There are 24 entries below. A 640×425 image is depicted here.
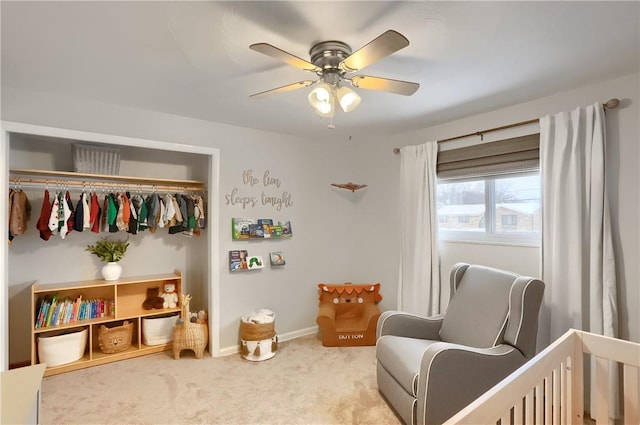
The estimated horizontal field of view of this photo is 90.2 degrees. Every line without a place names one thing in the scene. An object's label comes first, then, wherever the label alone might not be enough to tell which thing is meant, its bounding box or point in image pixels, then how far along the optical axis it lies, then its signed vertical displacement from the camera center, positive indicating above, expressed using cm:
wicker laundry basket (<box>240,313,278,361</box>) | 301 -118
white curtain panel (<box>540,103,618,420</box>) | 210 -8
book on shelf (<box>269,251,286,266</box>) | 344 -45
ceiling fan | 159 +72
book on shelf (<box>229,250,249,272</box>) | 319 -44
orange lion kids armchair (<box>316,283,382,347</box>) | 330 -105
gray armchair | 179 -84
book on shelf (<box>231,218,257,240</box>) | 321 -11
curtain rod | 208 +73
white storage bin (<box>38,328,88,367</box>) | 267 -112
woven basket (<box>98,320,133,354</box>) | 293 -113
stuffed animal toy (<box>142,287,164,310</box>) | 322 -86
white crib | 114 -70
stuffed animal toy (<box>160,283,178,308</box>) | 323 -82
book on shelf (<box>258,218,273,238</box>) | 337 -10
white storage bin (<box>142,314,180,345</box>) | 312 -112
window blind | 251 +50
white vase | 298 -51
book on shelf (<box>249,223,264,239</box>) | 330 -15
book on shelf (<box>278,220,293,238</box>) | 351 -14
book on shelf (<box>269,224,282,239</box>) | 343 -16
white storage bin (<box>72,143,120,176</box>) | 279 +52
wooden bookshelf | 271 -92
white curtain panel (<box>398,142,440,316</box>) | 310 -17
